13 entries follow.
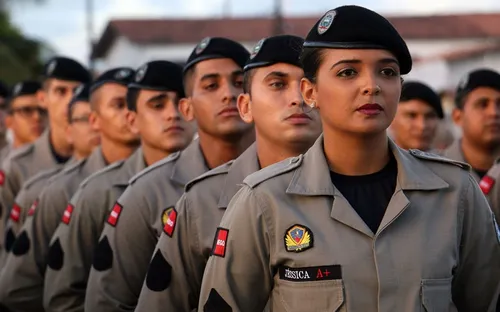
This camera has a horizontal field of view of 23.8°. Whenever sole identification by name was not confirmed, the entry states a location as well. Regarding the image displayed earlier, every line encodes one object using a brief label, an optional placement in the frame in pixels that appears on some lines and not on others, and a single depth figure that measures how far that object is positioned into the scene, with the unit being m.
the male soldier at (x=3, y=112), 14.11
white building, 58.50
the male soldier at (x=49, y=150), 10.95
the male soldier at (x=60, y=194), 8.09
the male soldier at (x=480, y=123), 8.43
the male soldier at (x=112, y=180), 7.41
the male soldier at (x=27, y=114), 13.00
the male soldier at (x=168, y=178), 6.58
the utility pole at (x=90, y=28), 53.15
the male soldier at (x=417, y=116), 9.52
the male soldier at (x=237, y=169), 5.59
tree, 36.84
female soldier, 4.21
